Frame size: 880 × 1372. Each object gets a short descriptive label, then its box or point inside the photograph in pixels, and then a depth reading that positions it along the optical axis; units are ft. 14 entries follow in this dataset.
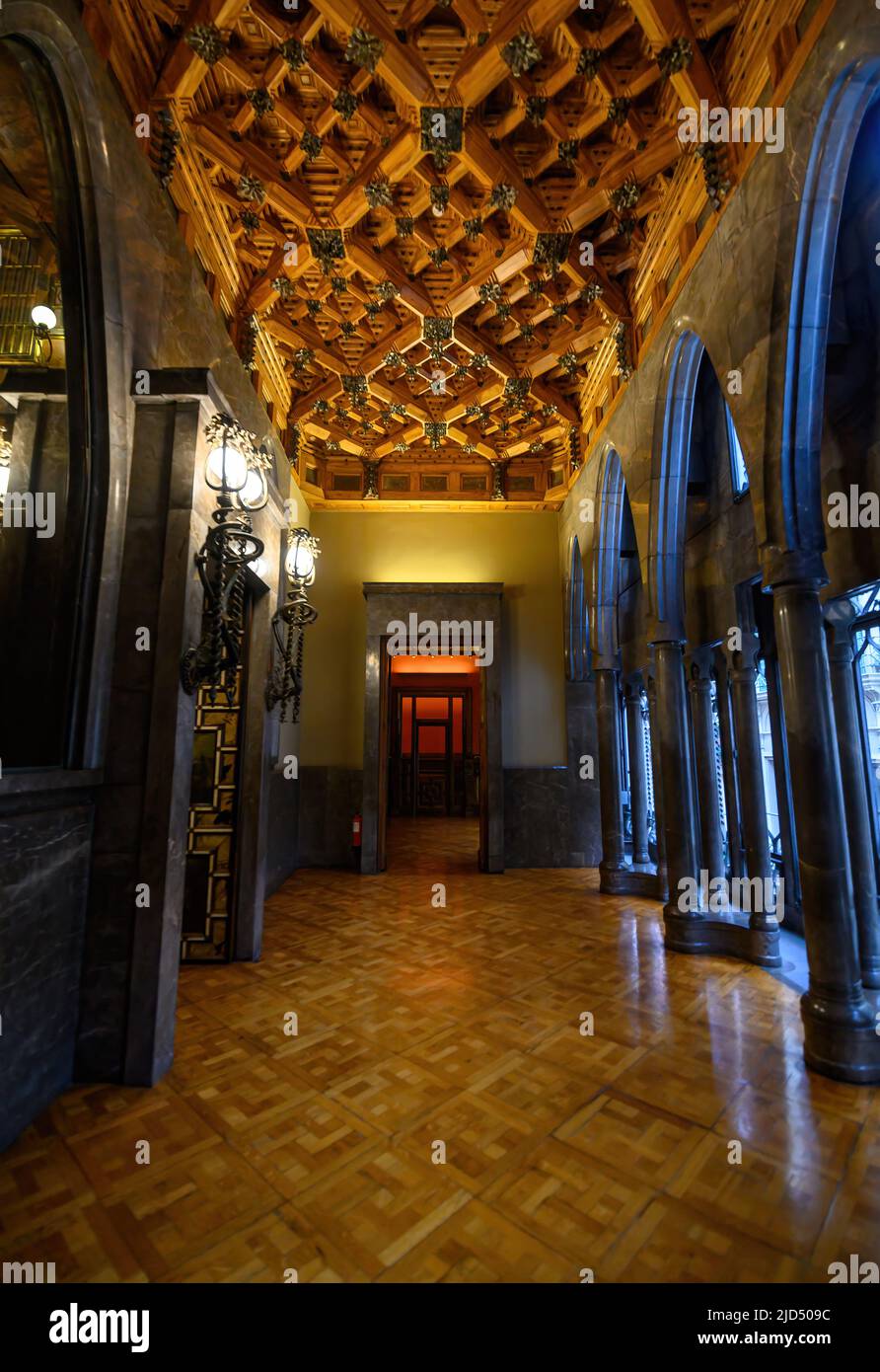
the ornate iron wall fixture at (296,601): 15.33
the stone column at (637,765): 23.88
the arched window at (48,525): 8.71
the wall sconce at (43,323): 11.10
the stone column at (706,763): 17.29
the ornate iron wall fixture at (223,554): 9.82
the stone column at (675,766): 15.61
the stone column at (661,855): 17.73
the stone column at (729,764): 17.61
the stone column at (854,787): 12.01
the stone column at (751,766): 14.83
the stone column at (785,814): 15.90
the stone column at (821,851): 9.06
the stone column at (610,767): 21.68
